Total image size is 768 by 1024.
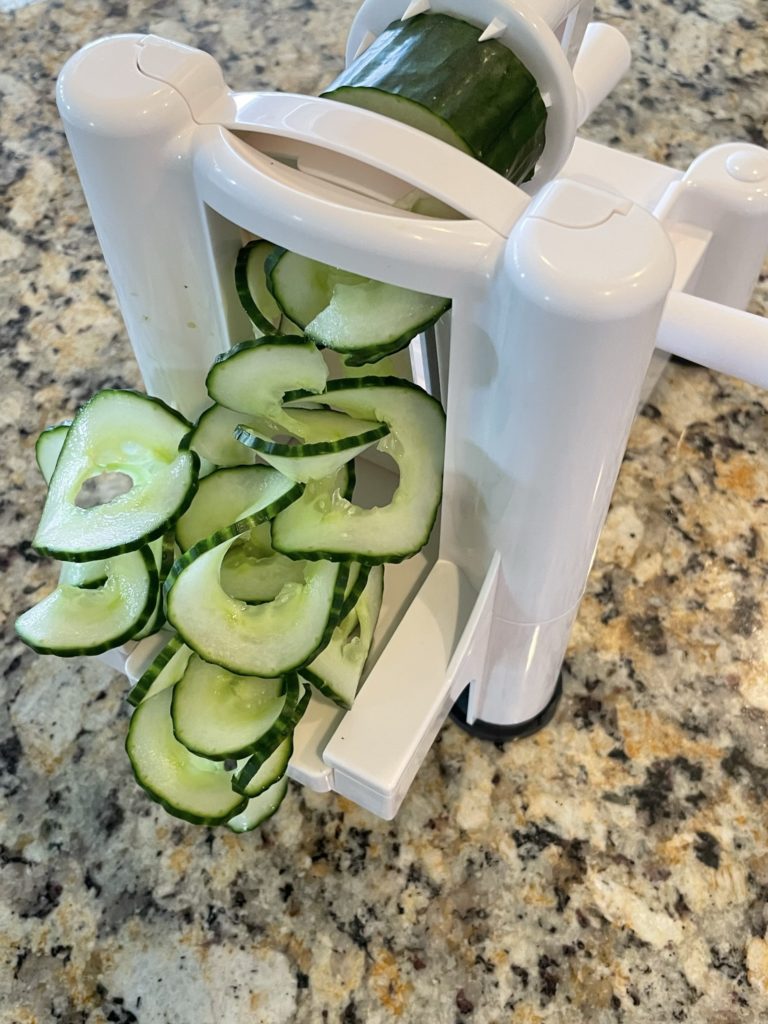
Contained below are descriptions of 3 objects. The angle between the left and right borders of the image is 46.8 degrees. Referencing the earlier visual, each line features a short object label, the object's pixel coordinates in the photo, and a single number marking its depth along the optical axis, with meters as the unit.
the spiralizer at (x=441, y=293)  0.35
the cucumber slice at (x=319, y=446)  0.40
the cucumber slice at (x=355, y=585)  0.43
